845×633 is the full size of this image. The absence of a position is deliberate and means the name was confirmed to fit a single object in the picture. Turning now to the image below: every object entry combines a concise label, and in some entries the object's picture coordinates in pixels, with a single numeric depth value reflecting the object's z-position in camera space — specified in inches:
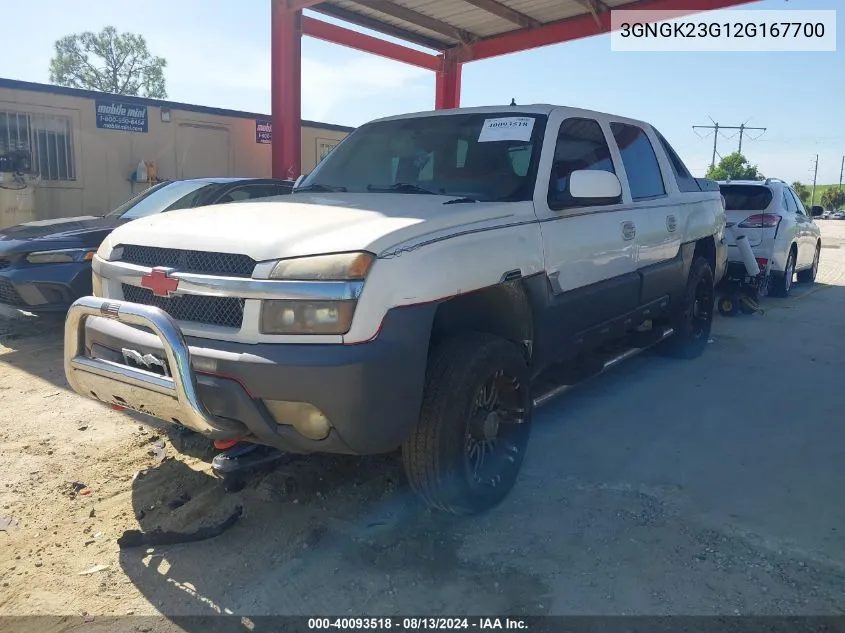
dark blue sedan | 235.8
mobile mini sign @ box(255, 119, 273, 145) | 601.3
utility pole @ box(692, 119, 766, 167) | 2795.3
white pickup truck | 101.1
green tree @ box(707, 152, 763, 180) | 2137.3
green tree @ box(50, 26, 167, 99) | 2138.3
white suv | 365.7
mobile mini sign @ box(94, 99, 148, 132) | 493.7
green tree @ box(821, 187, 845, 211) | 3685.0
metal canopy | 408.2
